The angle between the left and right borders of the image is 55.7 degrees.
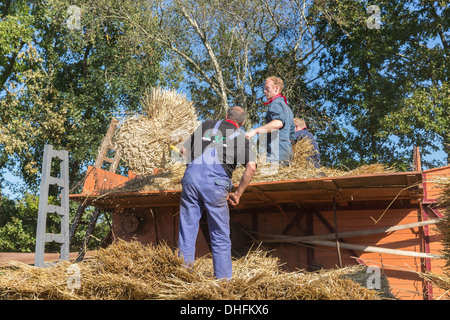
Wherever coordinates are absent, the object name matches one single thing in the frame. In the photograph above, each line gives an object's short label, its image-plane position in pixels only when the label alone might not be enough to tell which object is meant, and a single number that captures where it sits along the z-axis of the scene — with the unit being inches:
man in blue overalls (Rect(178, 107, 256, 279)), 137.3
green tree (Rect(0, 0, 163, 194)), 696.4
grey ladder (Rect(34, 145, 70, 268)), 153.7
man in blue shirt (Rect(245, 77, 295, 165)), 194.2
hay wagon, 181.0
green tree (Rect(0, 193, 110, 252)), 690.8
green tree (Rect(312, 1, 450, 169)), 585.6
